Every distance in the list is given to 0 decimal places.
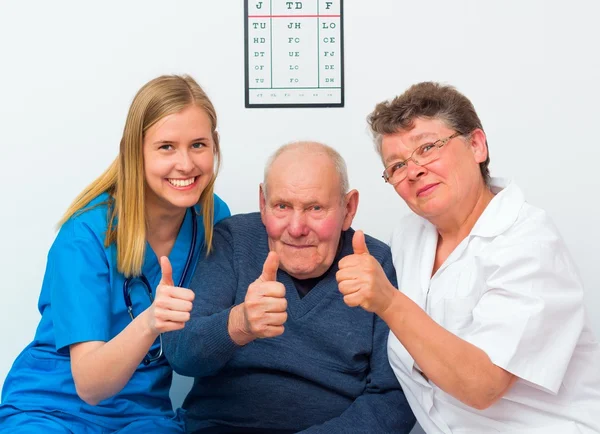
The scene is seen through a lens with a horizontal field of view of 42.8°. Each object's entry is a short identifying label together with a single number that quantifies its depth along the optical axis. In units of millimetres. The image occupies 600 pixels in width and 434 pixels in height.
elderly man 1879
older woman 1545
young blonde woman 1776
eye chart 2654
